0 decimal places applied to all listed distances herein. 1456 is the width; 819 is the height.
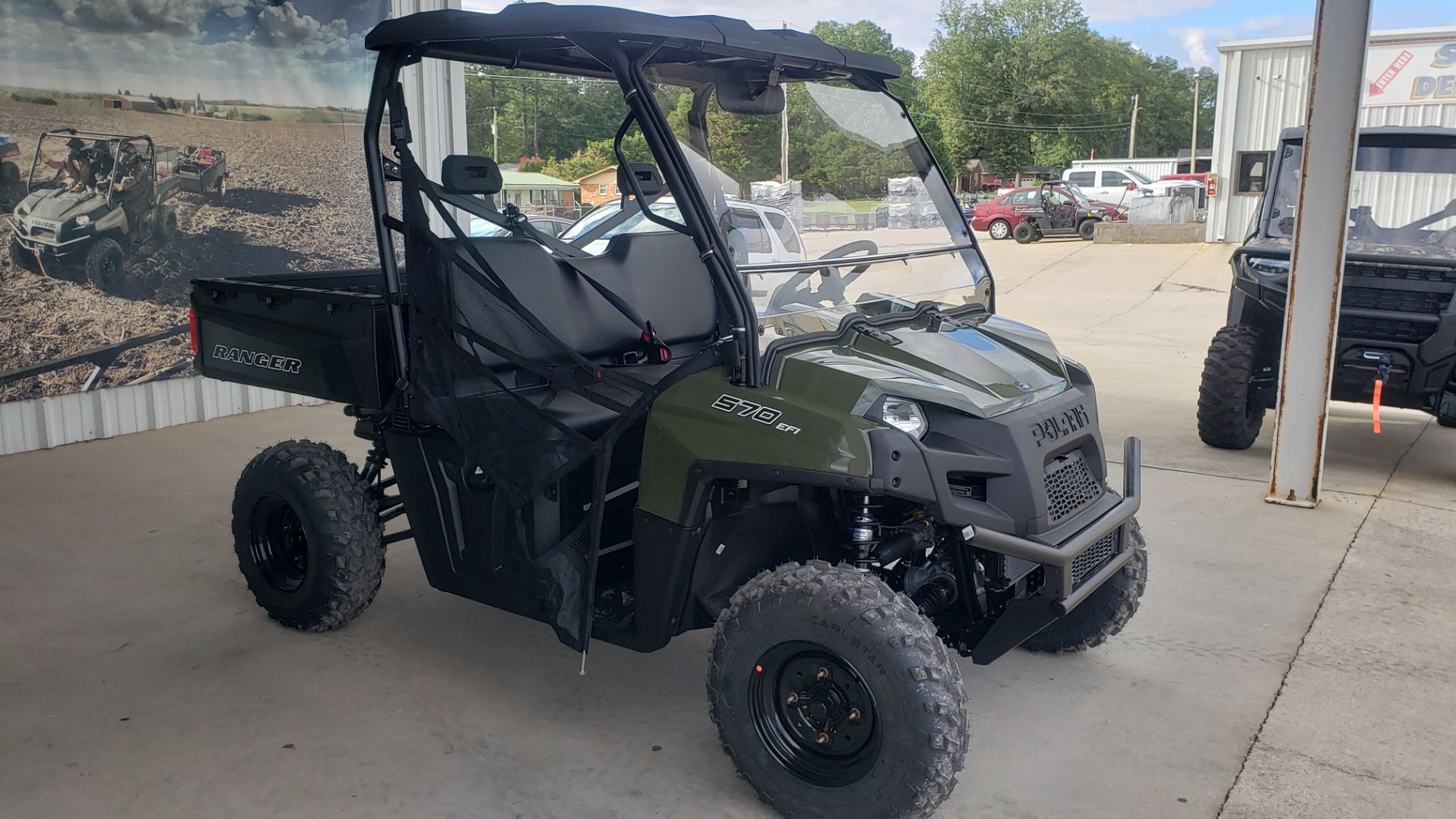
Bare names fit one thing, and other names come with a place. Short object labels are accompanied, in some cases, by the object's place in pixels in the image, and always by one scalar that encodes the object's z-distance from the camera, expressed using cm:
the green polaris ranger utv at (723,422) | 282
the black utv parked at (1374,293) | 605
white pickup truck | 2926
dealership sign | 1875
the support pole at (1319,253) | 530
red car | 2381
